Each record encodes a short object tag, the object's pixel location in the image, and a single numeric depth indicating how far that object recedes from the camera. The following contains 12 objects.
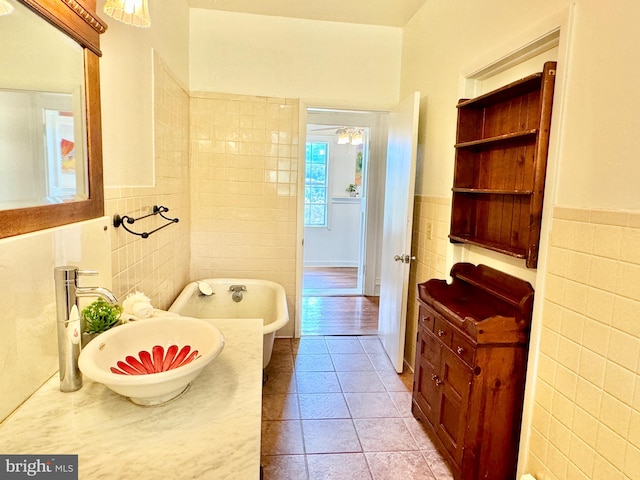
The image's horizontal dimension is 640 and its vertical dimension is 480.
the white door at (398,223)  2.85
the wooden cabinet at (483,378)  1.74
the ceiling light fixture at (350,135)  5.37
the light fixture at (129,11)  1.31
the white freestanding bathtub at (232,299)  3.22
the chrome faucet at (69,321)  1.06
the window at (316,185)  6.71
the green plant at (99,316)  1.22
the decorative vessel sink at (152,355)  0.96
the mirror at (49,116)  1.03
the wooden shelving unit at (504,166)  1.67
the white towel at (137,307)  1.46
